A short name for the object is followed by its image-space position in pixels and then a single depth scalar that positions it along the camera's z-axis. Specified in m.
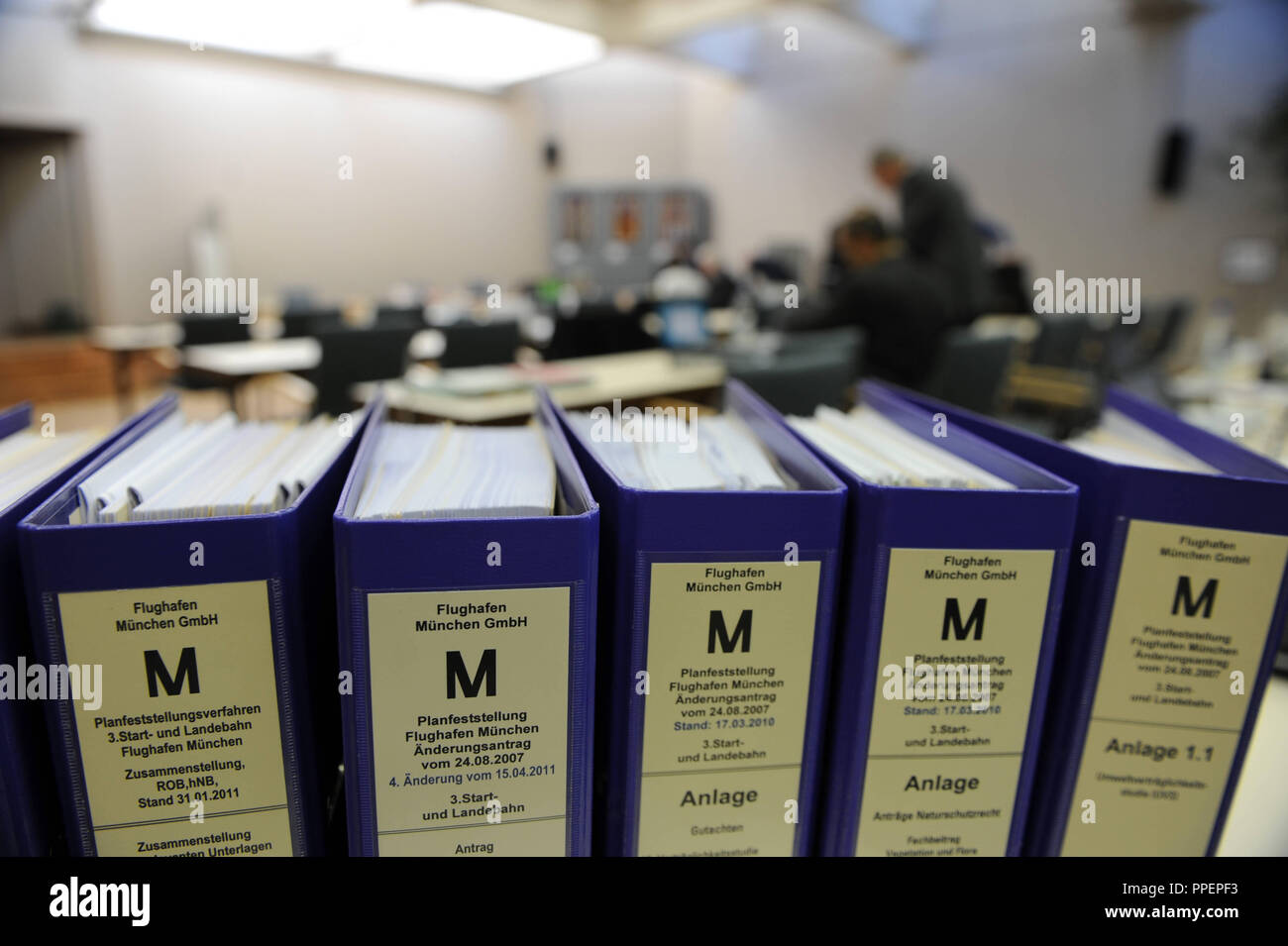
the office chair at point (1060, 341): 3.80
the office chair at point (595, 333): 4.43
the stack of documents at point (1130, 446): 0.68
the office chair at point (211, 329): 4.72
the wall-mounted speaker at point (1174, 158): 7.46
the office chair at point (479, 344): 3.86
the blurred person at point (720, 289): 7.09
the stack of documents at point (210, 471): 0.50
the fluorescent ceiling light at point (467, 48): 7.37
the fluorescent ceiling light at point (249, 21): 6.71
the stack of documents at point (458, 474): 0.51
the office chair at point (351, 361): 3.57
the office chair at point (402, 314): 4.86
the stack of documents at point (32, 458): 0.55
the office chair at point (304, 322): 4.91
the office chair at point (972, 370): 2.63
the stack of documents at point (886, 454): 0.57
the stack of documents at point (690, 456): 0.57
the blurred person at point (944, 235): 3.22
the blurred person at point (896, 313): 2.93
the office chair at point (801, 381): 1.49
